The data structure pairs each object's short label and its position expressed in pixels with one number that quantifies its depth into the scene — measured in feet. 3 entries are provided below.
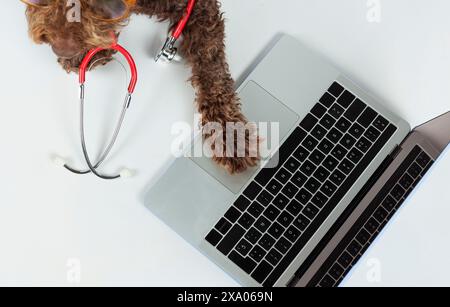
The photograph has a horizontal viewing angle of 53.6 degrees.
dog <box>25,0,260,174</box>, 3.12
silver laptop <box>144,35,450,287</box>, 3.00
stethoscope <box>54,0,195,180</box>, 3.03
